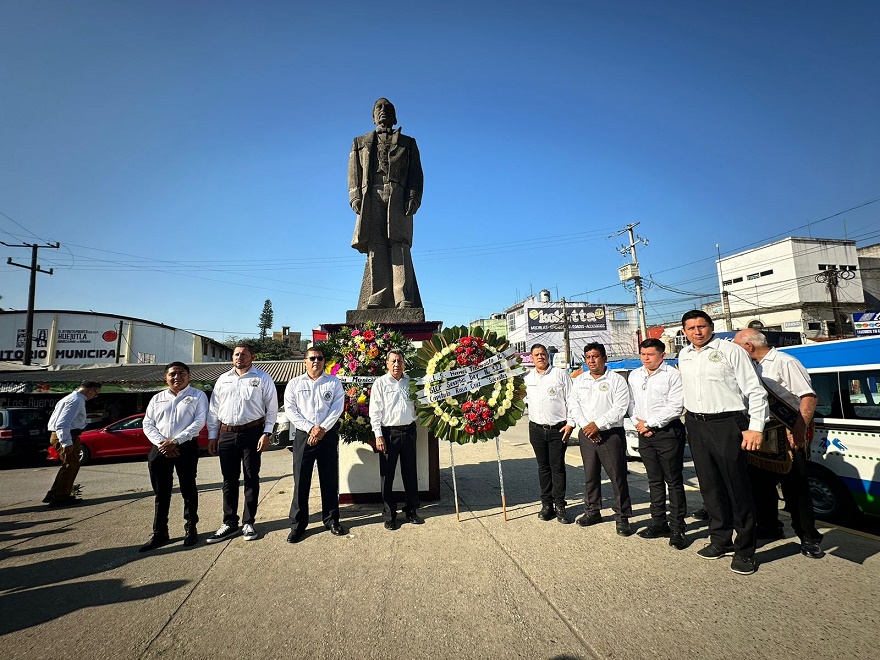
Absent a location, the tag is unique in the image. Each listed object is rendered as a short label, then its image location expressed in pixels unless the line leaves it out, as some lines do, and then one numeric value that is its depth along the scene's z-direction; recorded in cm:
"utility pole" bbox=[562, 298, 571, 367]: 3201
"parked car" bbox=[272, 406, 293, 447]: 1169
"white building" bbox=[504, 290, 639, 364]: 3828
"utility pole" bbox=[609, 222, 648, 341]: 2960
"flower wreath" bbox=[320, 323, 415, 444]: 496
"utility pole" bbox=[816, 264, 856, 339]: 2312
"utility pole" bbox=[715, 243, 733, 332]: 3183
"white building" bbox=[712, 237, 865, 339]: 3428
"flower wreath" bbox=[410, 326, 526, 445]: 467
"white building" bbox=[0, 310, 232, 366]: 3145
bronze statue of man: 749
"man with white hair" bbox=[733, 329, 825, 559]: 356
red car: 1120
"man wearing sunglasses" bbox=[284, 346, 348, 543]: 439
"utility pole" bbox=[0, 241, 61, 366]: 2180
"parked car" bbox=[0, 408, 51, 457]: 1102
